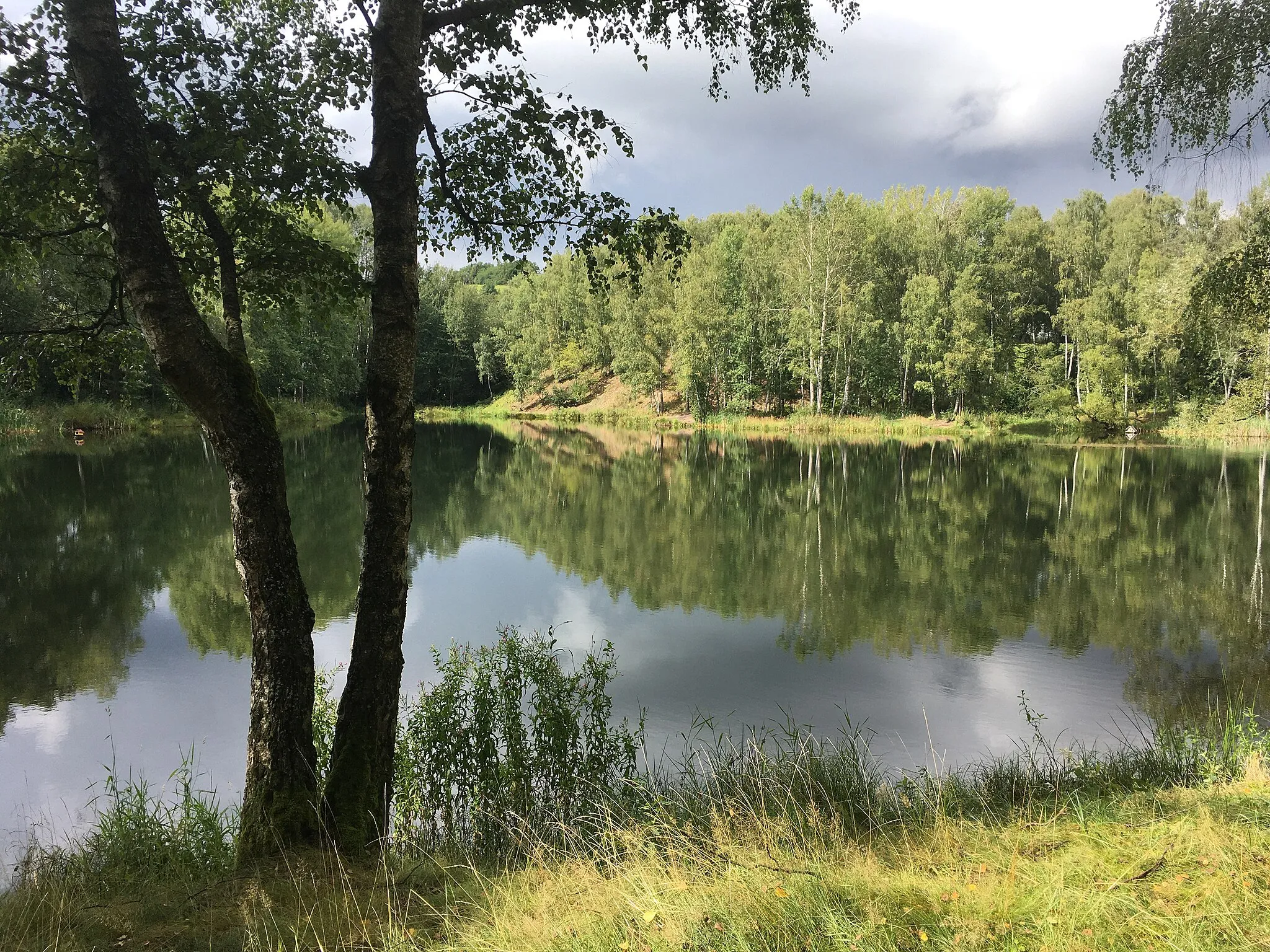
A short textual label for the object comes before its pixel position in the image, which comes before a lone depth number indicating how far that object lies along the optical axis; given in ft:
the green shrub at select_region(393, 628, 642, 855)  17.49
